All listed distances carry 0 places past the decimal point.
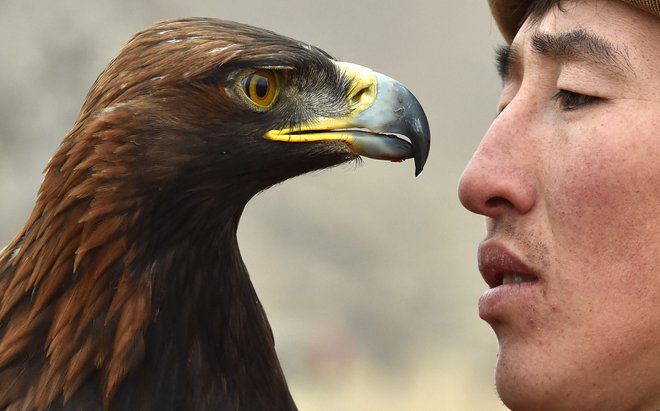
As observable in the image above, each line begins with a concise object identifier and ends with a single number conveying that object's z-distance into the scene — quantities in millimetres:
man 2183
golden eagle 2223
